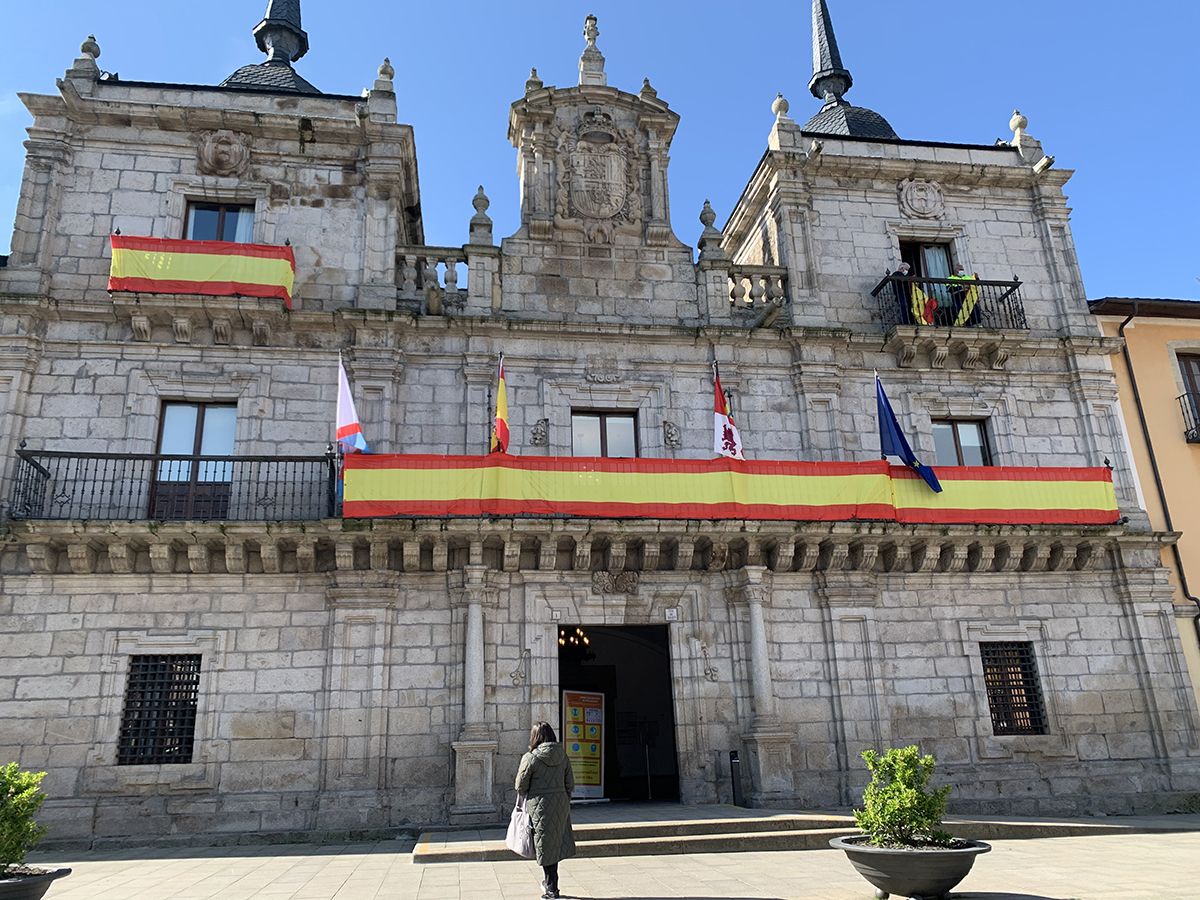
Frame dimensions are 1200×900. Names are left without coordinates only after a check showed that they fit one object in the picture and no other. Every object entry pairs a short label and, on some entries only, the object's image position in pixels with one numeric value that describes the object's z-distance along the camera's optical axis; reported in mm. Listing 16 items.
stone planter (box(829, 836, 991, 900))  7352
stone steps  10672
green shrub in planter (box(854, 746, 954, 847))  7637
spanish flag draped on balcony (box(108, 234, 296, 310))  14672
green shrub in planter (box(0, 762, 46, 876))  6961
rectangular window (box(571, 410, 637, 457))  15836
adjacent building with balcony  16594
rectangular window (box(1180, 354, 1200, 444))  17578
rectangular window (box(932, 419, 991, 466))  16875
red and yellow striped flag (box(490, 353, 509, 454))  14297
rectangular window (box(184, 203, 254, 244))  16094
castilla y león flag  14876
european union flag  15180
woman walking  8125
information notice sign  15453
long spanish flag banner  13805
